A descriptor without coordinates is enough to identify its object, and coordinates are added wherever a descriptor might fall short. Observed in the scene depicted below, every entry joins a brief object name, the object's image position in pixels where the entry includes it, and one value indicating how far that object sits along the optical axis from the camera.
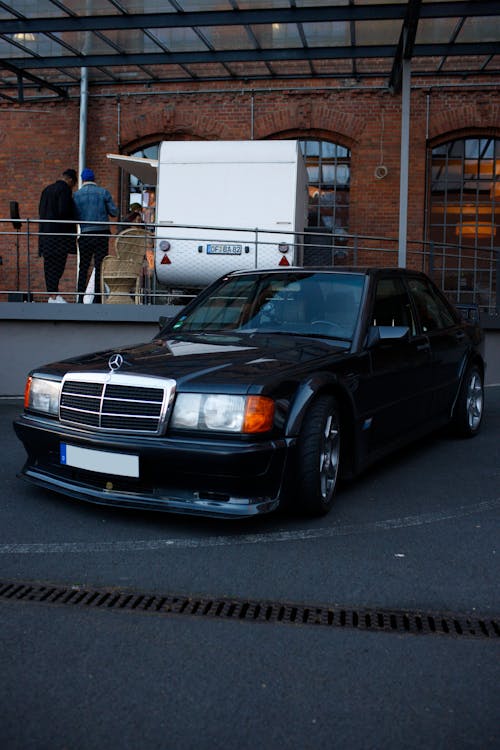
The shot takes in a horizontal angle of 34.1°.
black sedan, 4.20
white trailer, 12.25
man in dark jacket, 10.13
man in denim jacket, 10.23
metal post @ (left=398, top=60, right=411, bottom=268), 10.02
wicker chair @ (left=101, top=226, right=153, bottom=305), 10.16
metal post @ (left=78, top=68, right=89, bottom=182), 16.19
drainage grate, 3.19
